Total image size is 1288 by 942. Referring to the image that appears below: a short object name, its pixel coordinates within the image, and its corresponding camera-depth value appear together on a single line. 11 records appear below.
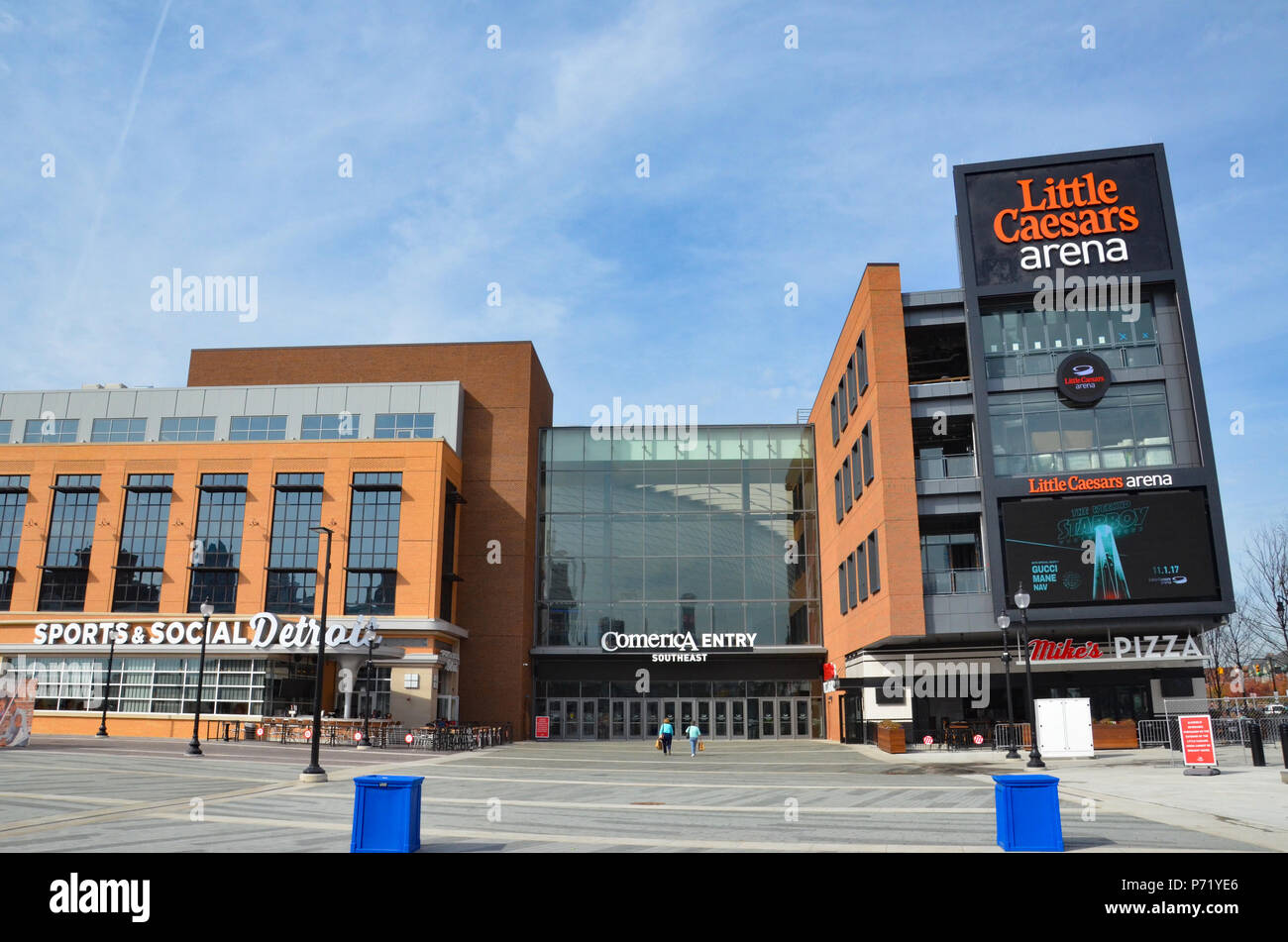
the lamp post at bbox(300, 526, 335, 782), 24.11
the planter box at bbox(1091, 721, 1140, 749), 36.97
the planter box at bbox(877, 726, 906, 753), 38.41
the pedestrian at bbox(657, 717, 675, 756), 41.22
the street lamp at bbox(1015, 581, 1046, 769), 28.08
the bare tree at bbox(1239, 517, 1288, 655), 54.28
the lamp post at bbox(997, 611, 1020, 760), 31.70
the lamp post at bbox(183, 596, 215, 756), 32.84
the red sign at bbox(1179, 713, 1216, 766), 25.92
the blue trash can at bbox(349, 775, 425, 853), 12.55
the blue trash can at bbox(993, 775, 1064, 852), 12.70
